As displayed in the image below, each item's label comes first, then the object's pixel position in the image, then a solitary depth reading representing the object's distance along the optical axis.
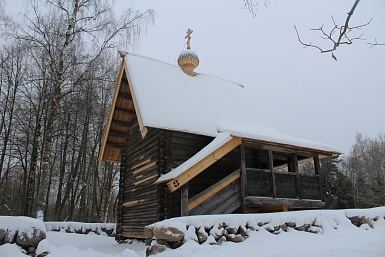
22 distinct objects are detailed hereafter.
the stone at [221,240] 5.27
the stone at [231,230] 5.51
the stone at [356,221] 6.96
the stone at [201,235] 5.13
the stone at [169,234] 4.92
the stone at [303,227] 6.19
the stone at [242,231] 5.59
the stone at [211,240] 5.16
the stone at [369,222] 7.05
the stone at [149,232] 5.27
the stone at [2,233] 5.36
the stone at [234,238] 5.41
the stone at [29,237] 5.48
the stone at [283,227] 6.01
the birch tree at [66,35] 11.16
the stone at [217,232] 5.31
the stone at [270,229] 5.87
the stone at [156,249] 4.88
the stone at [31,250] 5.53
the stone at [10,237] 5.40
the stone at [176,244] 4.94
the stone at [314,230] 6.23
